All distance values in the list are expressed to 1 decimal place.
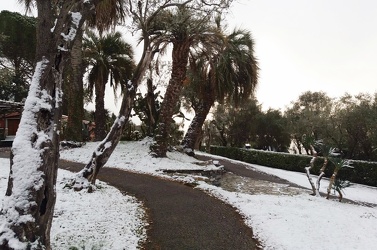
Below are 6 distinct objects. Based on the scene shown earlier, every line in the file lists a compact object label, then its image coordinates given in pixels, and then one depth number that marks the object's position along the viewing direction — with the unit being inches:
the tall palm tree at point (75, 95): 508.1
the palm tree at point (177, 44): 439.8
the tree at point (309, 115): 957.2
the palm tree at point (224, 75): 593.3
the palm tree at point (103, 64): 591.2
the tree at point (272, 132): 1174.3
